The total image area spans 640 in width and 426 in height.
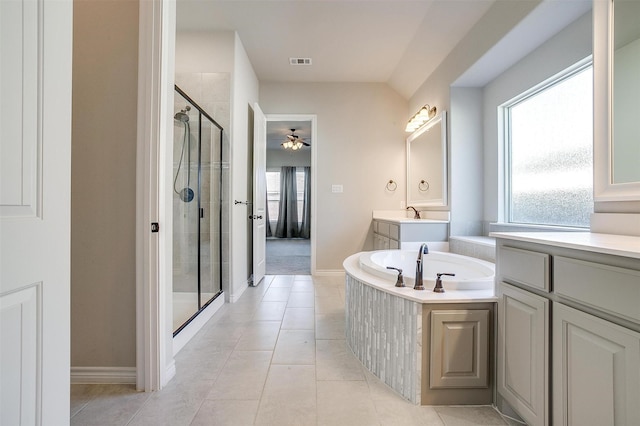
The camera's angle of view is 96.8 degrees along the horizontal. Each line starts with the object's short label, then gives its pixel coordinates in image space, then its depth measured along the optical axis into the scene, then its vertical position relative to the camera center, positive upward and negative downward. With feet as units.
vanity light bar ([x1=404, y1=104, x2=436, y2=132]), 10.77 +3.79
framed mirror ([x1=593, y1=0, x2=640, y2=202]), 4.00 +1.68
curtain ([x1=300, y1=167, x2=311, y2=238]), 28.60 +0.28
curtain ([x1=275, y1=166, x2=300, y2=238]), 28.43 +0.48
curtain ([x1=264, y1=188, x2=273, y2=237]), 28.55 -1.25
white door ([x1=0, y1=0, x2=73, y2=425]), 1.86 +0.02
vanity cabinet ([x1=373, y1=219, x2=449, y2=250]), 9.62 -0.61
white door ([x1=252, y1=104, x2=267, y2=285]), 11.35 +0.79
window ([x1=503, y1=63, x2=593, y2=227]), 6.04 +1.51
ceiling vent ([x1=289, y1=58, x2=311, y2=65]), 11.35 +6.14
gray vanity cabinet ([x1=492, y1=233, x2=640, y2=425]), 2.63 -1.29
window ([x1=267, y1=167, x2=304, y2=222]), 28.71 +2.10
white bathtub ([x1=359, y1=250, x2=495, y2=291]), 4.95 -1.29
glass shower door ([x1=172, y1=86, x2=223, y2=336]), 7.61 +0.05
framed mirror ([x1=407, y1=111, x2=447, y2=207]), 9.98 +1.94
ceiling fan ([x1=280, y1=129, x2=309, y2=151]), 20.73 +5.27
